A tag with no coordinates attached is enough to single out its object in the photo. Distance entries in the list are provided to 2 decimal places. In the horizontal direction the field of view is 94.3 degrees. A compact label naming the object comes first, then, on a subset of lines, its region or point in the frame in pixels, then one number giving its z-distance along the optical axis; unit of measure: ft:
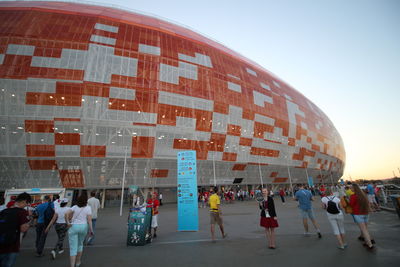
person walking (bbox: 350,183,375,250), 18.96
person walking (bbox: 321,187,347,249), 19.57
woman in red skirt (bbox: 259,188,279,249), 20.83
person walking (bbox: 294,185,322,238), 25.62
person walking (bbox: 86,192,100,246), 27.12
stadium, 70.13
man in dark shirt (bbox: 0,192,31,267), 11.00
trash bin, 23.90
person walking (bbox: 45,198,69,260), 21.53
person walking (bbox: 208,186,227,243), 25.53
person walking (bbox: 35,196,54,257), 21.81
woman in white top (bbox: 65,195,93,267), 15.87
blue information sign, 32.50
